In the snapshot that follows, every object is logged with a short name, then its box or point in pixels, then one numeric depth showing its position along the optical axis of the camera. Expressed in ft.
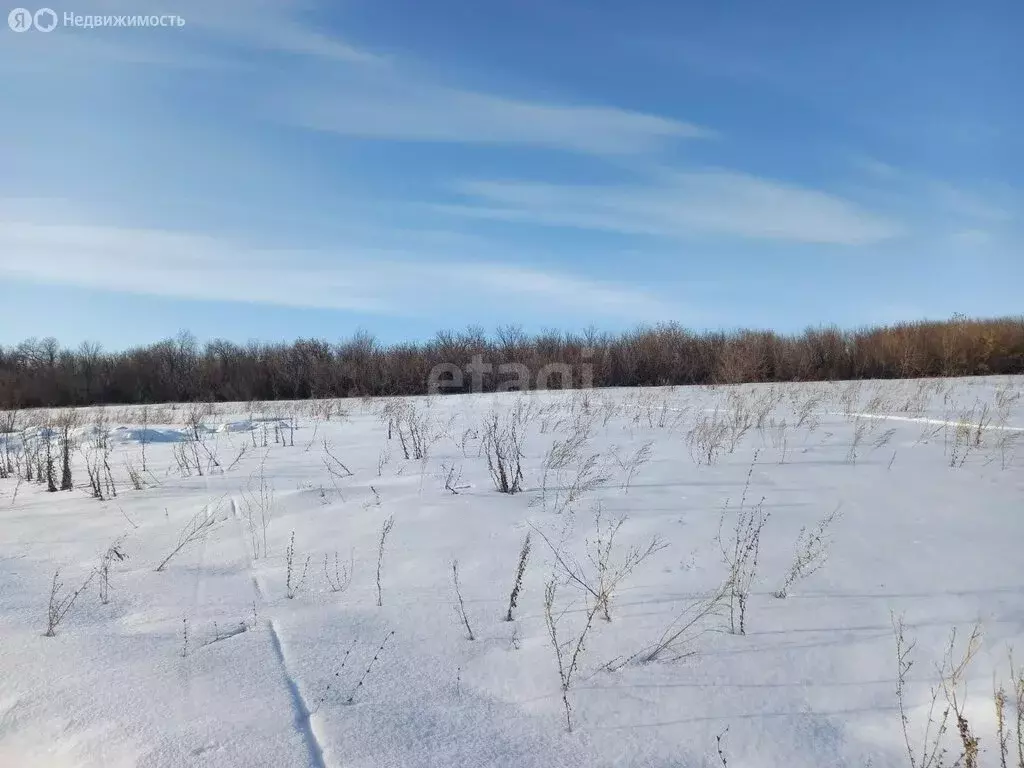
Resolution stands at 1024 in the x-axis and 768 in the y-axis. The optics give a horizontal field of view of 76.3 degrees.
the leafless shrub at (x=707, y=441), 21.24
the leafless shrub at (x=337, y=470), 20.65
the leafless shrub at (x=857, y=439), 20.63
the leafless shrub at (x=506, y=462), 17.43
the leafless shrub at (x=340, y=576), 11.20
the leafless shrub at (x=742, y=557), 9.24
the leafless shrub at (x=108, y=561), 10.97
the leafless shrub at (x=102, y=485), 18.98
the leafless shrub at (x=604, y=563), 9.98
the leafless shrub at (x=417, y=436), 23.86
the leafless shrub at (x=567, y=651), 7.43
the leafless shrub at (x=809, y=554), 10.39
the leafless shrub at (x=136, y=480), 19.86
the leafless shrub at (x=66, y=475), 20.86
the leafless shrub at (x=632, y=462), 18.24
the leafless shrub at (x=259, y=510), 13.81
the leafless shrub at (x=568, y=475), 15.91
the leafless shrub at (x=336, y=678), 7.45
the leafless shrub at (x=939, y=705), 5.74
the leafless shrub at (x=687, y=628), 8.38
